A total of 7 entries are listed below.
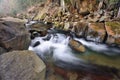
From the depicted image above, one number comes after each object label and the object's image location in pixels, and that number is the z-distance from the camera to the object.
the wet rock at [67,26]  6.18
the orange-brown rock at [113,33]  4.16
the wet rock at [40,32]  5.35
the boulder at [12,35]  2.73
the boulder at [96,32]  4.49
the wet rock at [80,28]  5.07
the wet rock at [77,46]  3.83
